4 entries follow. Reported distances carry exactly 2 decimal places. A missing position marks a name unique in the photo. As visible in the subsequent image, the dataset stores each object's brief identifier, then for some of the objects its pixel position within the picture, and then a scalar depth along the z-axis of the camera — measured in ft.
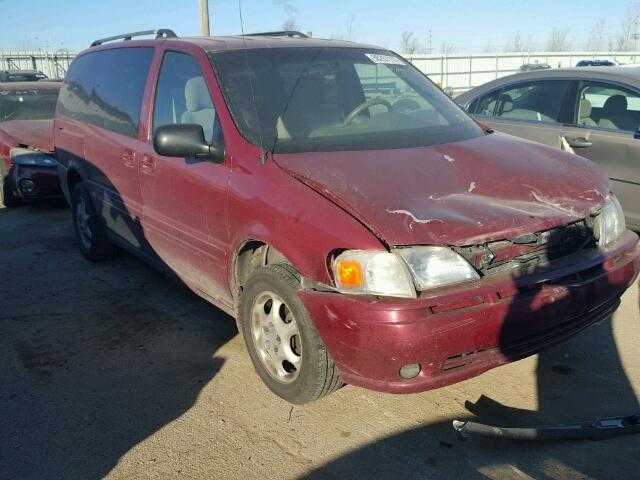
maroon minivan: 9.06
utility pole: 41.54
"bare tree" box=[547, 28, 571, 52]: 203.10
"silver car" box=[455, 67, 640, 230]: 17.52
